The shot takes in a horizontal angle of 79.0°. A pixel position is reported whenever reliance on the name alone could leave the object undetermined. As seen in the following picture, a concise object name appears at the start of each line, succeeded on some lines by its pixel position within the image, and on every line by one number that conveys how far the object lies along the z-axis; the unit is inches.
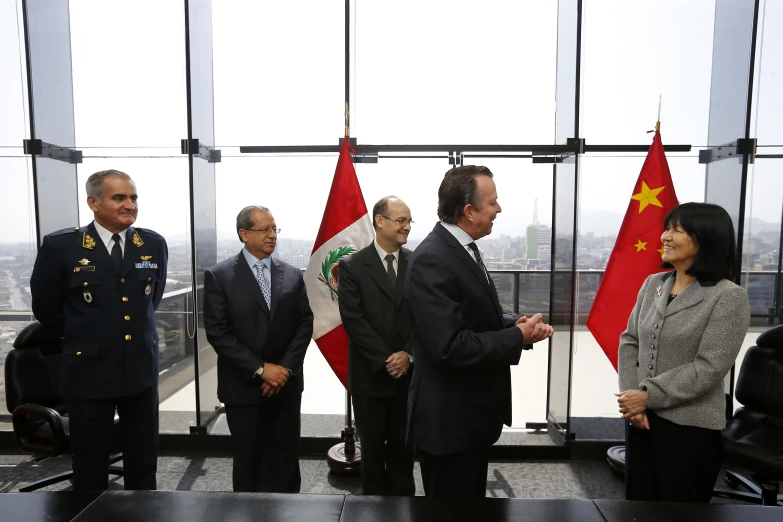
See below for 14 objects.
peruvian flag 111.2
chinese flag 108.9
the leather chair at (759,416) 85.6
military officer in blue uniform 82.6
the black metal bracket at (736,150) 112.9
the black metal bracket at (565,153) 115.5
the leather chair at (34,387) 94.1
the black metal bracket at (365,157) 122.0
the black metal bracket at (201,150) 116.2
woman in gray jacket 61.5
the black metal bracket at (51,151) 114.3
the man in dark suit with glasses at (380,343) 89.9
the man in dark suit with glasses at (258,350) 87.7
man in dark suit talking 58.0
